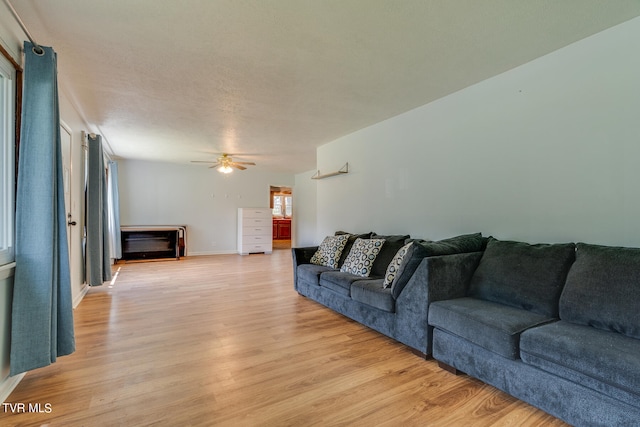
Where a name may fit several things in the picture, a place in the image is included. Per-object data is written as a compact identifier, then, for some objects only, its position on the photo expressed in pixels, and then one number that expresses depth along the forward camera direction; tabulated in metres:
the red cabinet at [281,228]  11.70
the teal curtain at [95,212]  4.02
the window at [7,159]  1.88
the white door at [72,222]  3.25
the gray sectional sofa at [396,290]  2.28
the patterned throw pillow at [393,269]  2.72
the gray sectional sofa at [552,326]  1.42
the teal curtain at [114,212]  6.00
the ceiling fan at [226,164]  6.20
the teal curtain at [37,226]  1.80
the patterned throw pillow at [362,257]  3.31
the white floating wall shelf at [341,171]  4.73
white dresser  8.16
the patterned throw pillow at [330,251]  3.83
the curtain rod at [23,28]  1.73
